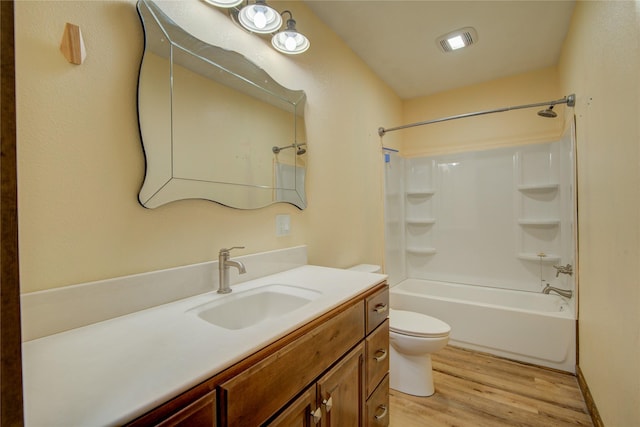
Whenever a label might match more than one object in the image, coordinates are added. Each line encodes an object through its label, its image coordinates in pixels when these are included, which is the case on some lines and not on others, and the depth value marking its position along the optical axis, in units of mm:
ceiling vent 2113
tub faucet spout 2326
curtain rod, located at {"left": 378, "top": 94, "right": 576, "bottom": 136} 1955
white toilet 1763
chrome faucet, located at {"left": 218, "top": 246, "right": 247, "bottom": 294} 1128
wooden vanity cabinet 579
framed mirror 1002
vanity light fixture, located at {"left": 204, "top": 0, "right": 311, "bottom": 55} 1214
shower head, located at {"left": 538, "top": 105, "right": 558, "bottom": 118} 2156
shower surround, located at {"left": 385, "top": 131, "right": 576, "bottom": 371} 2430
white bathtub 2078
